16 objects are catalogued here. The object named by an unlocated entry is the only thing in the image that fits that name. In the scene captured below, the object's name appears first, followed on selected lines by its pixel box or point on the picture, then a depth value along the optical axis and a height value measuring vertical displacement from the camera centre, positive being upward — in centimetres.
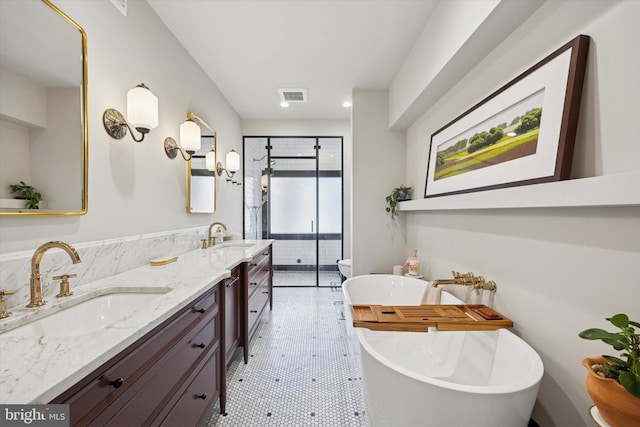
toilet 341 -82
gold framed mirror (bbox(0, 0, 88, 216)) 97 +42
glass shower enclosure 439 +16
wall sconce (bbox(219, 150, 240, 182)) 322 +60
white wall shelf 76 +7
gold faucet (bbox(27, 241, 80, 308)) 95 -25
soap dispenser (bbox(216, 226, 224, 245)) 288 -33
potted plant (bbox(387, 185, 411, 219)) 280 +15
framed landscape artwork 99 +43
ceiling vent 311 +149
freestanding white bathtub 90 -77
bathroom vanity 60 -46
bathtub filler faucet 148 -45
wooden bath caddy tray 134 -65
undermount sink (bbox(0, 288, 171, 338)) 89 -46
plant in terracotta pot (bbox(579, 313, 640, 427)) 57 -43
